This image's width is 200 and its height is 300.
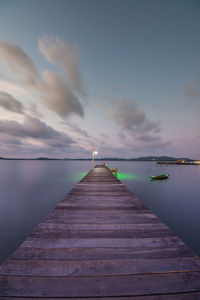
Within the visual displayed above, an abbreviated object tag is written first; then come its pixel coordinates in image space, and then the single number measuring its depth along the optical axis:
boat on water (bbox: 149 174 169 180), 26.30
